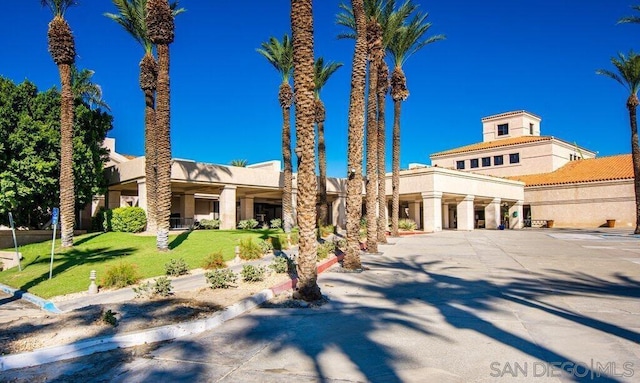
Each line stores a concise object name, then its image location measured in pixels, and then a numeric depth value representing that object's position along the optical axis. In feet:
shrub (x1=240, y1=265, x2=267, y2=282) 40.50
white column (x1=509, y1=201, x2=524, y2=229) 150.30
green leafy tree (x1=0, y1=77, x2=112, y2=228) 86.02
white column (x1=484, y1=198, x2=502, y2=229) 138.92
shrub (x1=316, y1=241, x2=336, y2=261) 57.77
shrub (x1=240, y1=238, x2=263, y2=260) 60.70
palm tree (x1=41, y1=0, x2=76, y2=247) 76.74
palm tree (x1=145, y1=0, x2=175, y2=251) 69.92
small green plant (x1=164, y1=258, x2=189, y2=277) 49.67
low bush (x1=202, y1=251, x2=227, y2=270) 53.26
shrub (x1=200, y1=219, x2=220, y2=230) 114.01
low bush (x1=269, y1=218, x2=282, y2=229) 115.75
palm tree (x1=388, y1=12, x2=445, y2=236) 94.53
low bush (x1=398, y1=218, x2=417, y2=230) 117.91
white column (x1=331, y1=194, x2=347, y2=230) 126.53
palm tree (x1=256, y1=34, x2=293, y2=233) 97.40
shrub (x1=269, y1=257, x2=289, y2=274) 45.50
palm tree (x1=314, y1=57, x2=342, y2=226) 106.32
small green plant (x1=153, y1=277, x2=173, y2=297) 34.88
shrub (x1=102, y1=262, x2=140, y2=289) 45.44
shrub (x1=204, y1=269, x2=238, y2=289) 37.65
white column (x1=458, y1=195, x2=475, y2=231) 128.88
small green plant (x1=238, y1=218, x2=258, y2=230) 114.32
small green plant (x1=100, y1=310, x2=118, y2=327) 25.63
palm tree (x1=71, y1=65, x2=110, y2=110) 106.11
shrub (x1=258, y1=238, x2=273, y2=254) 65.23
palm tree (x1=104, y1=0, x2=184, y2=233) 84.28
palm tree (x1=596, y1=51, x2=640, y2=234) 105.81
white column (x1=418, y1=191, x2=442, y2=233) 118.62
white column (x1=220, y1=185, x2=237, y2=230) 107.34
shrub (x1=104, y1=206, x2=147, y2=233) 89.71
